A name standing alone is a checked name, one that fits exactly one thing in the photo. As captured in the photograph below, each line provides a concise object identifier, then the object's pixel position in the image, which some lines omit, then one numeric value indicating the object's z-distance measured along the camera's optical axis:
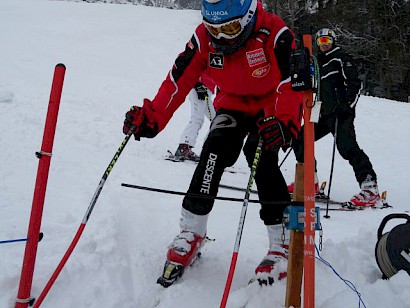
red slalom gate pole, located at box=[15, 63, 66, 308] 2.44
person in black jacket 5.56
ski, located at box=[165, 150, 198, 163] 6.96
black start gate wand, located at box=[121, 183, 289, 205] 2.60
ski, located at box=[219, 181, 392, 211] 5.45
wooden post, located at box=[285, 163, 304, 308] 2.26
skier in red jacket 2.81
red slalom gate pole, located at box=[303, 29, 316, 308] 2.00
